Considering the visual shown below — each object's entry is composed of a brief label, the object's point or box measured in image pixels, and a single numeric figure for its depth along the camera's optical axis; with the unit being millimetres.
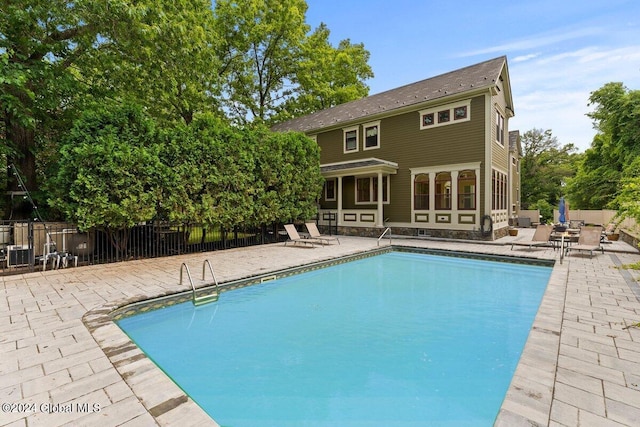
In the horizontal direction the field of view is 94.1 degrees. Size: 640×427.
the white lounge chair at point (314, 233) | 12666
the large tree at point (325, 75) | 24016
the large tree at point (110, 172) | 7629
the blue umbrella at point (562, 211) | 13778
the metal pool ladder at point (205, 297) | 5634
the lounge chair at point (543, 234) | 10062
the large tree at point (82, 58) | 8227
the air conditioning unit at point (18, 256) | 7008
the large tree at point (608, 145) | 15883
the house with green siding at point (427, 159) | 12508
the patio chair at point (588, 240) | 8944
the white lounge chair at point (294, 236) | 11880
